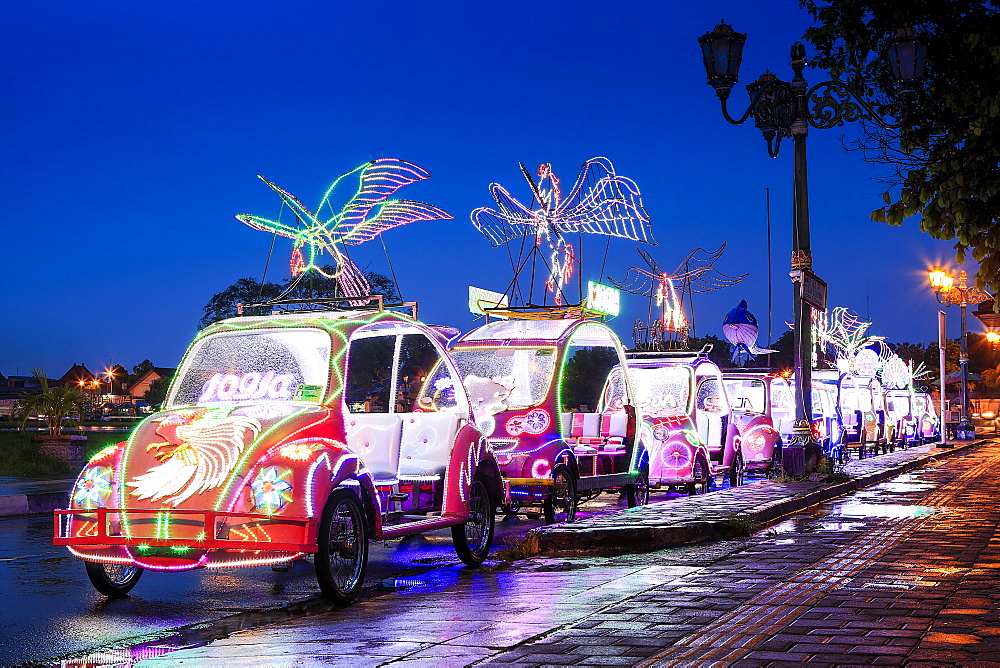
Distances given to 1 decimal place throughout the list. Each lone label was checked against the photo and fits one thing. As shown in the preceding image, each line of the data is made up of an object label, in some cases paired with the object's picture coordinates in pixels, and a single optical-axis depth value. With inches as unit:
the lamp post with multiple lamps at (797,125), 643.5
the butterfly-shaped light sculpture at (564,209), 799.1
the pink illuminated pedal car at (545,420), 568.1
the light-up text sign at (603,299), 676.1
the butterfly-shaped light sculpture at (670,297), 1116.5
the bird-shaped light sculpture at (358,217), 523.5
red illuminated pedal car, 336.8
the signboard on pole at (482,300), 708.8
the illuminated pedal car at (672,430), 715.4
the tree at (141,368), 6579.7
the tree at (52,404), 1143.0
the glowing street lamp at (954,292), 1517.0
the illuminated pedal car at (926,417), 1777.8
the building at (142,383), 6466.5
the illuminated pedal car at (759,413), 900.0
